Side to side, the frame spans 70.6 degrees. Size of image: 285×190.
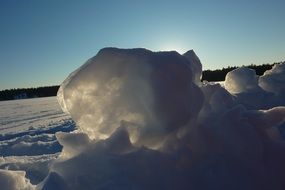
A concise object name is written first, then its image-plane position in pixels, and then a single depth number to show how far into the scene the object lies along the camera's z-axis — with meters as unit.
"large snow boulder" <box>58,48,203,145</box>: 1.23
